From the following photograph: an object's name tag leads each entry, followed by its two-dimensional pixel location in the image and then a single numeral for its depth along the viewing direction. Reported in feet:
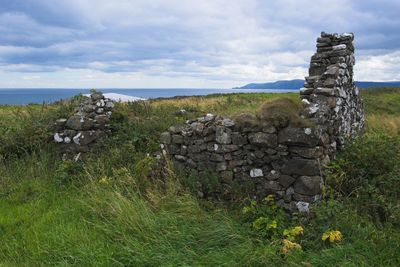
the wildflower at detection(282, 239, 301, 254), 17.55
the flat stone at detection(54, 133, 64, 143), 33.53
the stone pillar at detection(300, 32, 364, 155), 24.61
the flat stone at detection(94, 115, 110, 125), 33.88
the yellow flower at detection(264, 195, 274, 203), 22.50
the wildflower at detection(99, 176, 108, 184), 25.44
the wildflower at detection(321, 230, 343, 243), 17.72
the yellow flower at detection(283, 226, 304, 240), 18.84
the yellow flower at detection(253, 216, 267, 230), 19.95
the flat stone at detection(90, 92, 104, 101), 35.63
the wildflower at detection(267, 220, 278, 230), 19.65
